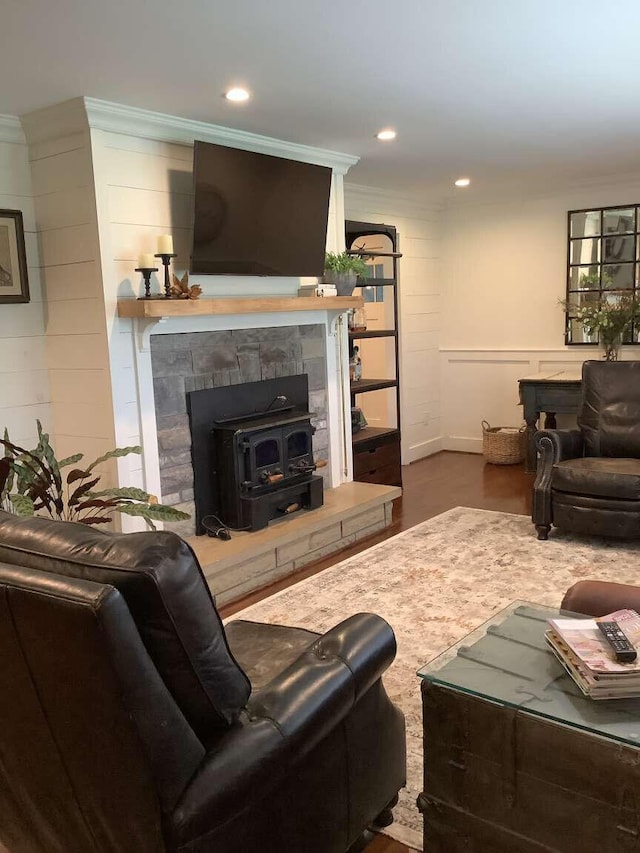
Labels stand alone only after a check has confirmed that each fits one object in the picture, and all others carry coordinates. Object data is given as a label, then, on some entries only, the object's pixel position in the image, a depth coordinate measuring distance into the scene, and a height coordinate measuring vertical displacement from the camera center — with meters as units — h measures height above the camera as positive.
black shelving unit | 5.26 -0.92
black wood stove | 4.01 -0.79
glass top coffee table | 1.68 -0.93
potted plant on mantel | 4.67 +0.27
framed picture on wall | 3.52 +0.30
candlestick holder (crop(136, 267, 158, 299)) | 3.51 +0.20
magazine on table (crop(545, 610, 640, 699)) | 1.73 -0.86
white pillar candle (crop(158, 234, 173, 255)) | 3.50 +0.35
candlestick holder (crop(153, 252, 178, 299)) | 3.53 +0.26
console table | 5.92 -0.73
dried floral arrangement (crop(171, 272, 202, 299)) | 3.60 +0.14
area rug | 3.19 -1.38
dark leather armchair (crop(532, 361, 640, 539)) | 4.14 -0.94
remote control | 1.77 -0.83
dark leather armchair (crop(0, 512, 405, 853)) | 1.28 -0.77
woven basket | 6.42 -1.20
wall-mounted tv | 3.76 +0.56
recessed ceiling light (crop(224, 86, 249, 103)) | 3.26 +0.99
